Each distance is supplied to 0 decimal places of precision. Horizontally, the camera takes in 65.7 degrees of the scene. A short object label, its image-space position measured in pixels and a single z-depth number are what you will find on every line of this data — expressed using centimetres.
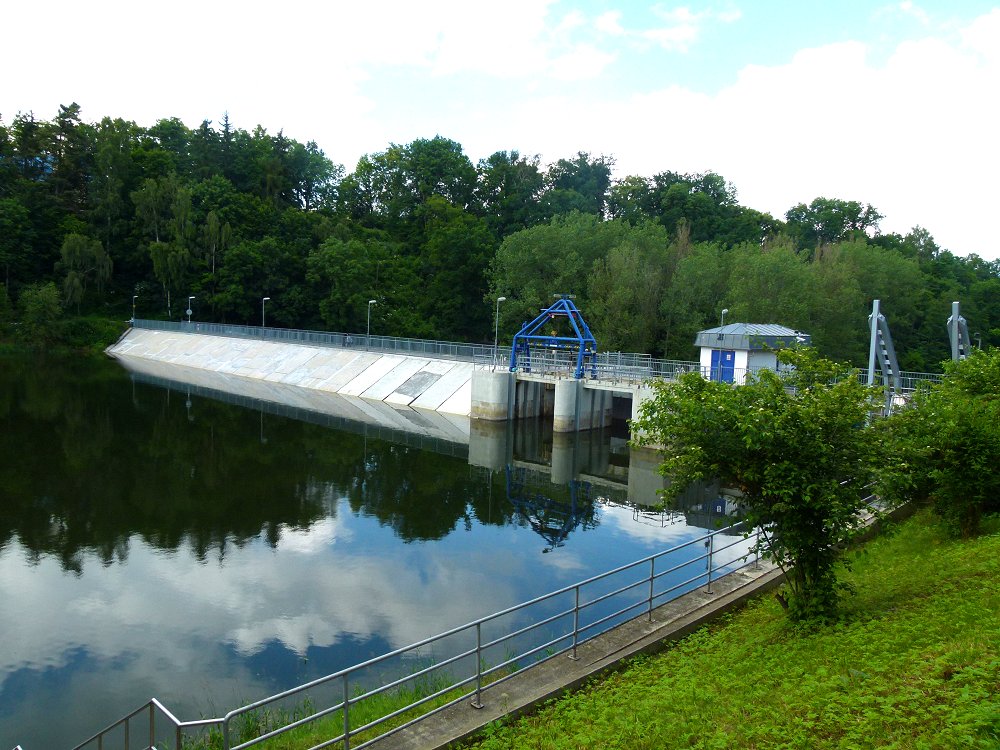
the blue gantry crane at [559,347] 3862
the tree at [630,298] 4850
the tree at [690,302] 4788
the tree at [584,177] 9725
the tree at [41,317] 7381
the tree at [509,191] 8825
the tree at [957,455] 1355
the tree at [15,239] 7894
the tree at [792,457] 983
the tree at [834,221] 8981
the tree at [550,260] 5478
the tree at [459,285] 6956
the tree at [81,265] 8025
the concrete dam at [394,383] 3938
